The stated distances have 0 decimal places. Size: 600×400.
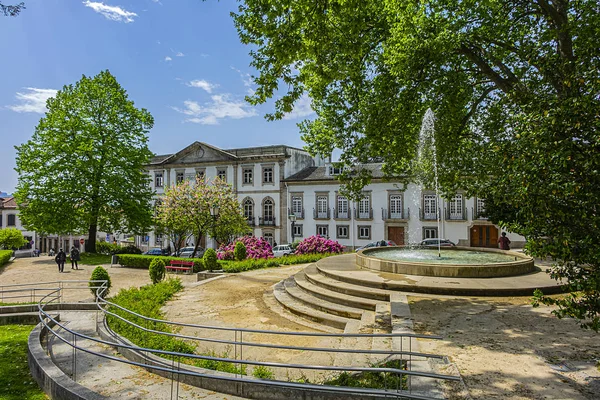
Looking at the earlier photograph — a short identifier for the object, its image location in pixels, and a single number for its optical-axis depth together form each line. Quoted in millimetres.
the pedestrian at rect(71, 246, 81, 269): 22656
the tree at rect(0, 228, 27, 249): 32188
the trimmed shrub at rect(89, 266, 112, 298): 12766
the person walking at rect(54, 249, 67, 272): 21109
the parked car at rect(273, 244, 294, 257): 27266
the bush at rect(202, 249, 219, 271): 18078
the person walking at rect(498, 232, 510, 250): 21438
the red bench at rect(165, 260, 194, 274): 20234
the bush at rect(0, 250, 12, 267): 24097
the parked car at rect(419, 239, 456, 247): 27230
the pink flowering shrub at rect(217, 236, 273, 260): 22641
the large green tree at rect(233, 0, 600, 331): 4344
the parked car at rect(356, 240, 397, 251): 28016
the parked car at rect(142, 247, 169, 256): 30481
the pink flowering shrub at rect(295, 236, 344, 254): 23219
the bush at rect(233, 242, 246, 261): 22031
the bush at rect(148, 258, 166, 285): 15117
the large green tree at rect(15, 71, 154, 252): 25797
